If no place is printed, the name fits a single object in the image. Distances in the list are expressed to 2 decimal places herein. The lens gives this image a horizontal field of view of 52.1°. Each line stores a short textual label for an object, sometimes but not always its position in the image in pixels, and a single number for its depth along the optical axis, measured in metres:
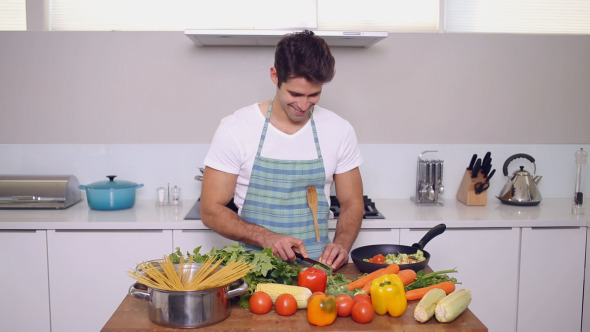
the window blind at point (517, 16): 3.52
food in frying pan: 1.95
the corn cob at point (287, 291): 1.60
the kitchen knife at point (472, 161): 3.36
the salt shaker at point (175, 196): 3.28
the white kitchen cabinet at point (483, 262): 2.95
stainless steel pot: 1.48
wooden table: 1.50
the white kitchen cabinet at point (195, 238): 2.86
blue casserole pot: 3.07
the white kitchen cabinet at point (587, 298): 2.98
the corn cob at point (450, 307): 1.53
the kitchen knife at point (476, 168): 3.29
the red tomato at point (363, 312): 1.52
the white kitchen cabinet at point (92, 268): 2.87
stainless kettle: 3.30
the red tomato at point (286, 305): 1.57
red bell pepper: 1.67
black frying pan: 1.99
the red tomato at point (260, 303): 1.58
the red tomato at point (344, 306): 1.56
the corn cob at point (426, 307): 1.54
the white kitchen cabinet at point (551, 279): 2.96
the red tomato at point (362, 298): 1.57
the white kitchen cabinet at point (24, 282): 2.85
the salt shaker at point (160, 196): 3.24
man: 2.19
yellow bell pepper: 1.56
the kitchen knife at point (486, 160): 3.29
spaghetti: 1.53
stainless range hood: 2.91
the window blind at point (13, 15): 3.43
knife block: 3.30
